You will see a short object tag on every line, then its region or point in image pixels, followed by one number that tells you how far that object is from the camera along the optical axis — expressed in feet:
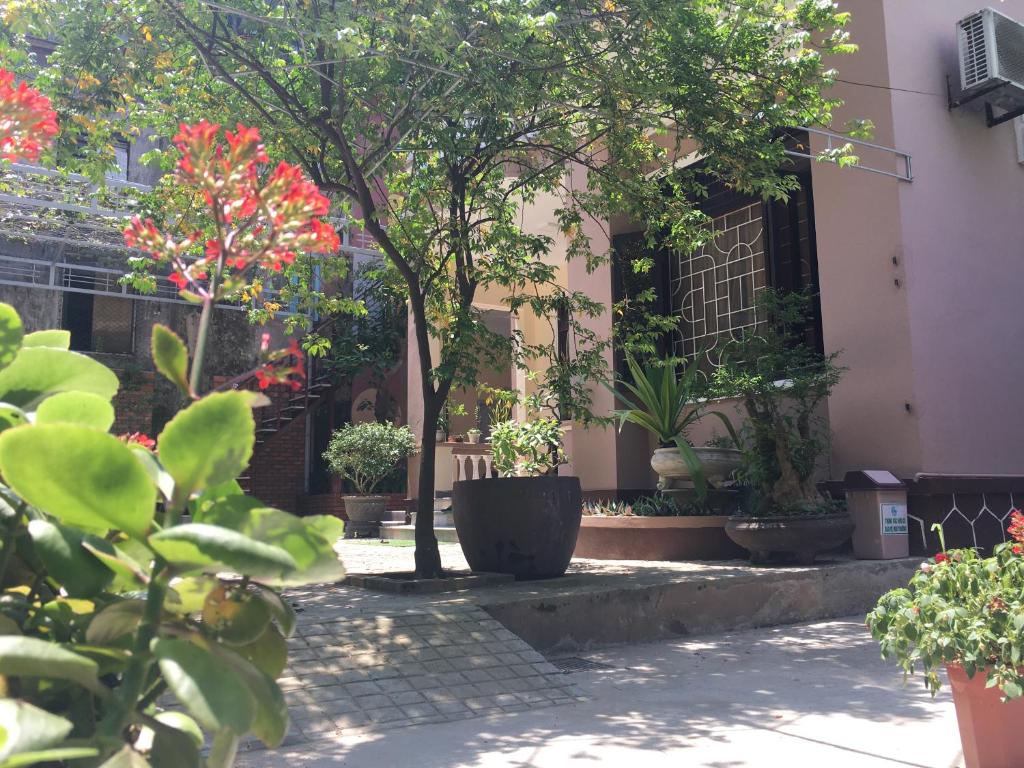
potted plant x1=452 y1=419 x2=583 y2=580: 20.47
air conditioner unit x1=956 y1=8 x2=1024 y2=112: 23.38
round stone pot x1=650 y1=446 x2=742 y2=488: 25.16
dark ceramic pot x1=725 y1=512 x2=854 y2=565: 21.16
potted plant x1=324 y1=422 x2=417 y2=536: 43.68
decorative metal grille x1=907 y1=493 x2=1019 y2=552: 22.41
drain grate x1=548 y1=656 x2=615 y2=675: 15.58
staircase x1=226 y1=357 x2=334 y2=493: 48.96
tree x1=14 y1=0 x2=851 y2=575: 17.69
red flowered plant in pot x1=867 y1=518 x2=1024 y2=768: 8.07
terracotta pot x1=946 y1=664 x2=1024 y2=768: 8.35
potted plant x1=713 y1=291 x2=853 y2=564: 21.47
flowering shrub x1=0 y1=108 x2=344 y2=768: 1.90
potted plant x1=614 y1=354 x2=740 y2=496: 25.12
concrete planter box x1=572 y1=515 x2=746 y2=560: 25.18
